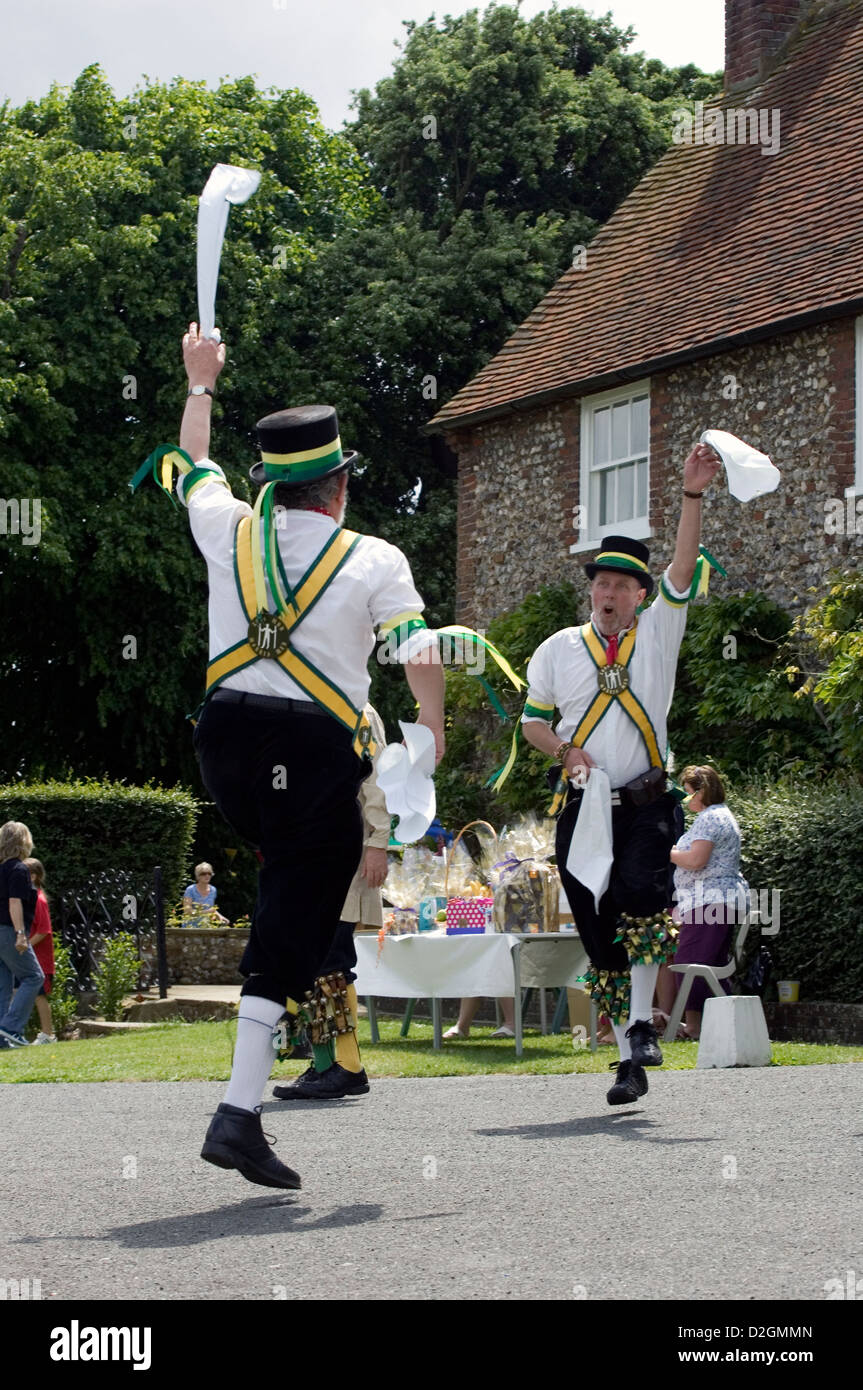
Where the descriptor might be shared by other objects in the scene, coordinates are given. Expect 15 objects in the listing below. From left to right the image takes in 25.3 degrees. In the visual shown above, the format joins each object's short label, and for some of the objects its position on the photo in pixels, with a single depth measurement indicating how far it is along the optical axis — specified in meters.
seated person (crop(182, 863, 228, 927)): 21.46
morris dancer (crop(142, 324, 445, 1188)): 5.18
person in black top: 15.27
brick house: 17.30
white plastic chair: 11.93
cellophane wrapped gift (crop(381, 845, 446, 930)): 11.40
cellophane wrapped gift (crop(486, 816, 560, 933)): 10.88
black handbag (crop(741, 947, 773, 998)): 12.79
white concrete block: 9.23
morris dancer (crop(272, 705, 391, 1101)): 7.70
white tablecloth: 10.05
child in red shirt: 15.90
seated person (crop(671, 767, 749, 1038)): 12.22
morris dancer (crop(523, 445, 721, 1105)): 7.03
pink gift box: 11.10
